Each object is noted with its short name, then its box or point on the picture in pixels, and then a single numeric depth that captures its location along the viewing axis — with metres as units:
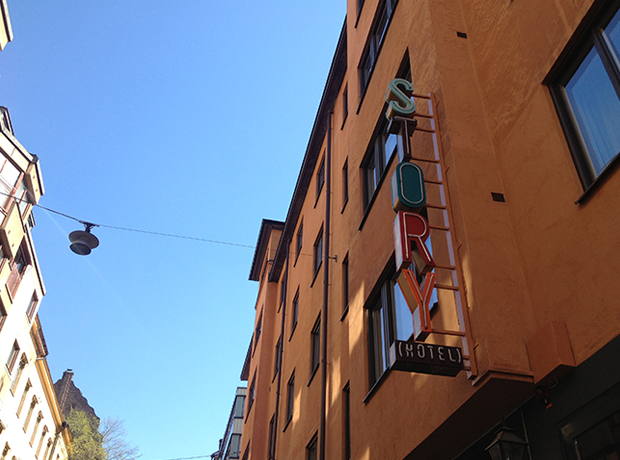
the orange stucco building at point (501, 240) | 5.63
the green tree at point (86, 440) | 53.31
